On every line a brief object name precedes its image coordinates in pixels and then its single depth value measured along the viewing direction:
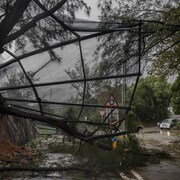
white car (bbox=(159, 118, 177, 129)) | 45.75
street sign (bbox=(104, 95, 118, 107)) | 9.76
